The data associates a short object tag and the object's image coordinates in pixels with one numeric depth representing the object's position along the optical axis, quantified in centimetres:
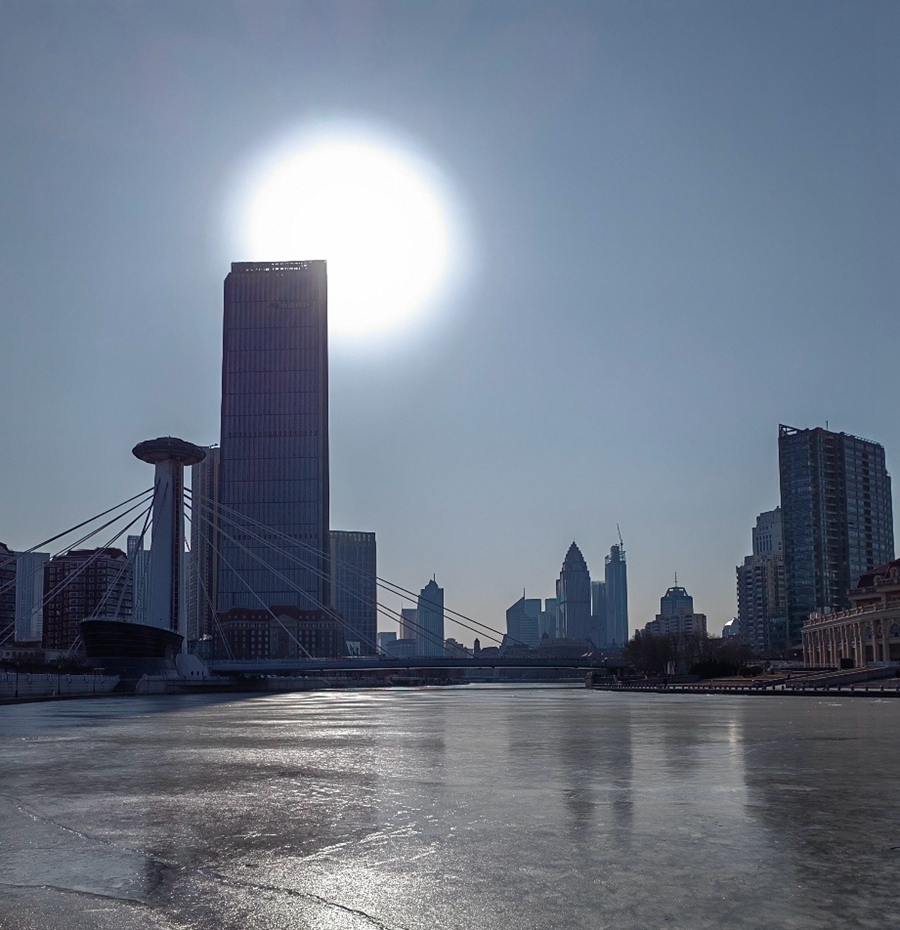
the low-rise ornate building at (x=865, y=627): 11300
